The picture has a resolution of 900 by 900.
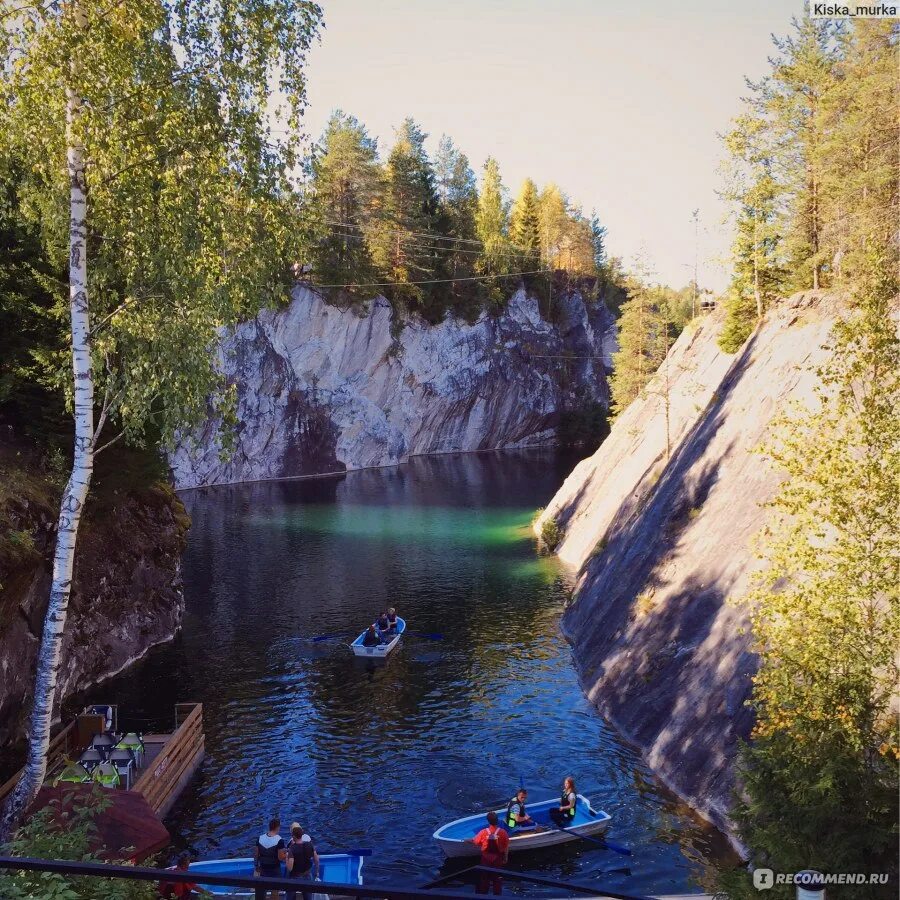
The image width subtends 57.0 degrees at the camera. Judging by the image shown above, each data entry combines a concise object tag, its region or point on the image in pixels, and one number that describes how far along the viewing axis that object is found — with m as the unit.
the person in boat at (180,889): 15.53
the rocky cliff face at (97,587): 24.06
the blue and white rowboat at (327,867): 17.58
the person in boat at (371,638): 32.59
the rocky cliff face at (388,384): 86.12
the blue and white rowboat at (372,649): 32.22
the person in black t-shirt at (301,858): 16.66
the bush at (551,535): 52.72
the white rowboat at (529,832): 18.83
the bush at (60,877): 8.16
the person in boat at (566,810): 20.05
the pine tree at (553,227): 123.12
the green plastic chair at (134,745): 21.16
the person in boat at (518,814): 19.67
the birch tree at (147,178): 16.05
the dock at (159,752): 20.33
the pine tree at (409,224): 94.06
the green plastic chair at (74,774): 18.14
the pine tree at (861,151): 27.53
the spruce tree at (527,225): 118.43
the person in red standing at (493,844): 18.35
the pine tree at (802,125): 36.69
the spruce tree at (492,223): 110.31
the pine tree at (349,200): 87.00
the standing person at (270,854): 16.98
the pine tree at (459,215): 105.50
